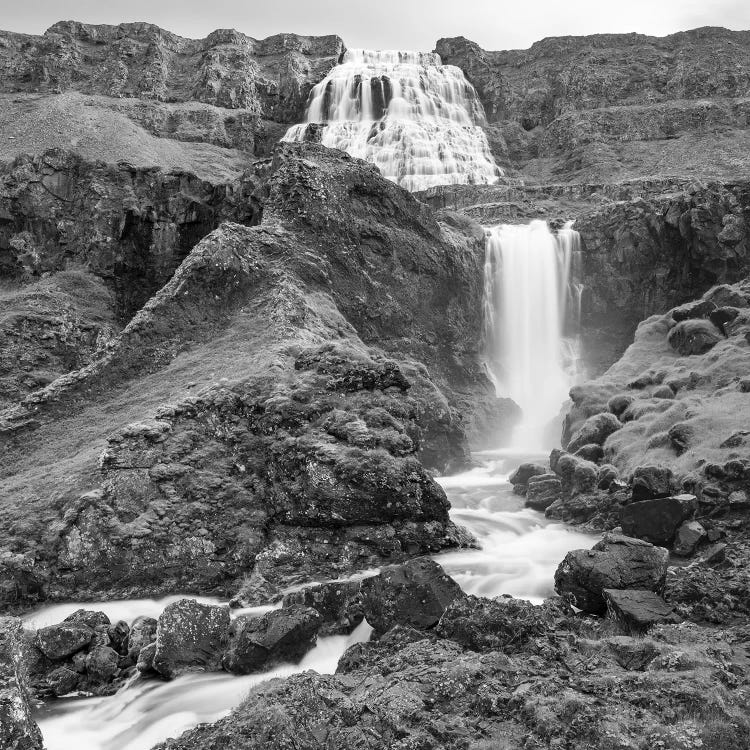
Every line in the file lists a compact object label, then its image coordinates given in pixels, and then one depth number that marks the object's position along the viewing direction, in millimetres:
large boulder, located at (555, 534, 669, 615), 10156
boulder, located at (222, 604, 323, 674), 9312
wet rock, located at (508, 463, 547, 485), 20531
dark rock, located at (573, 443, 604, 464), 20062
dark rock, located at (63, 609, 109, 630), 10242
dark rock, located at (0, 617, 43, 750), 6230
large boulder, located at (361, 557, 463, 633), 9523
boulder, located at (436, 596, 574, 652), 8305
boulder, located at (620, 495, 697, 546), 13148
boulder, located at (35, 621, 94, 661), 9633
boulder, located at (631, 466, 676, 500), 14828
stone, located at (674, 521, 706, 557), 12523
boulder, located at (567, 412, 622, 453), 21266
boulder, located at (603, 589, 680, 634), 9008
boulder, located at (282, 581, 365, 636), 10516
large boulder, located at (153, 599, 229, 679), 9492
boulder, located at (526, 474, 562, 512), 18281
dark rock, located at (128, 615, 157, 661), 10102
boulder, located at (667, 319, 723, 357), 24844
